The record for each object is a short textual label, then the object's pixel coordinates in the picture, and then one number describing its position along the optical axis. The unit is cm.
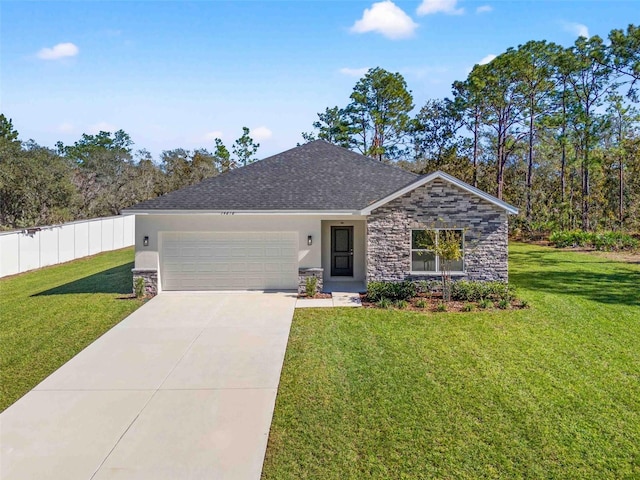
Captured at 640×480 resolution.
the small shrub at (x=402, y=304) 1159
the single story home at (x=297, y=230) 1287
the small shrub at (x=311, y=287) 1306
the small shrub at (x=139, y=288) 1314
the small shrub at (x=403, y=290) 1236
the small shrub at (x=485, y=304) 1152
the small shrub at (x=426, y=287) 1295
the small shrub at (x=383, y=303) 1163
